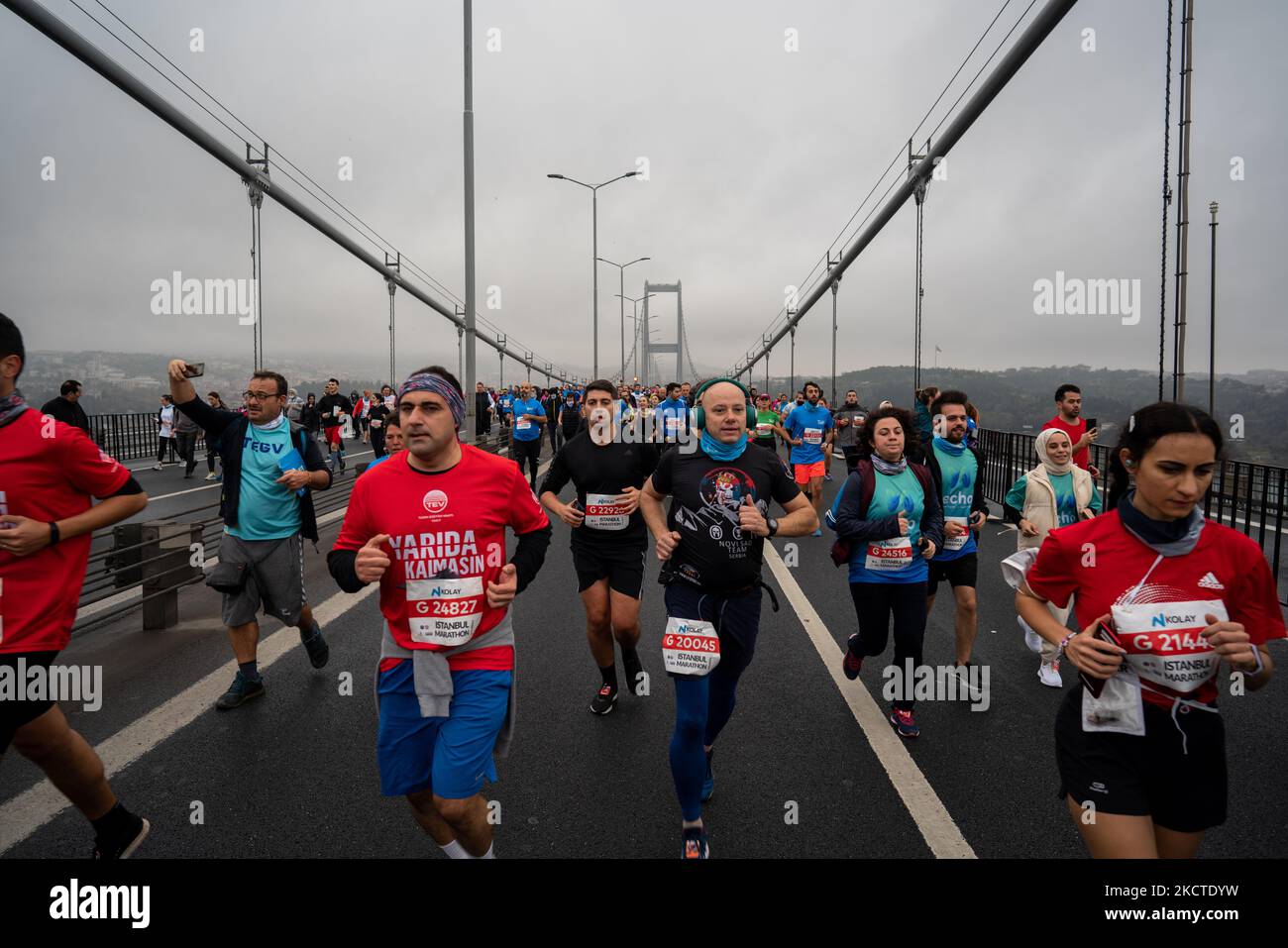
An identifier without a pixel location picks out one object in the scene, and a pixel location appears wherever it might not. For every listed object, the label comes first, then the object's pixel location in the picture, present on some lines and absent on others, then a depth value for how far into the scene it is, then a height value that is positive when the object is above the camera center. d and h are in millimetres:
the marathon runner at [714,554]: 2980 -460
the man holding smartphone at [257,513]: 4398 -402
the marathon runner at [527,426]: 13961 +410
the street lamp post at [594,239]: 36688 +10411
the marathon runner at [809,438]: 10961 +146
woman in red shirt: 2008 -557
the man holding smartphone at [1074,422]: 6141 +223
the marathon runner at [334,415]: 16047 +698
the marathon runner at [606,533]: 4410 -528
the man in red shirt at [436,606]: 2486 -559
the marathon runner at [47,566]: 2502 -421
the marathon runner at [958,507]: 4766 -408
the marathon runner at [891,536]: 4148 -500
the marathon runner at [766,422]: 12031 +445
